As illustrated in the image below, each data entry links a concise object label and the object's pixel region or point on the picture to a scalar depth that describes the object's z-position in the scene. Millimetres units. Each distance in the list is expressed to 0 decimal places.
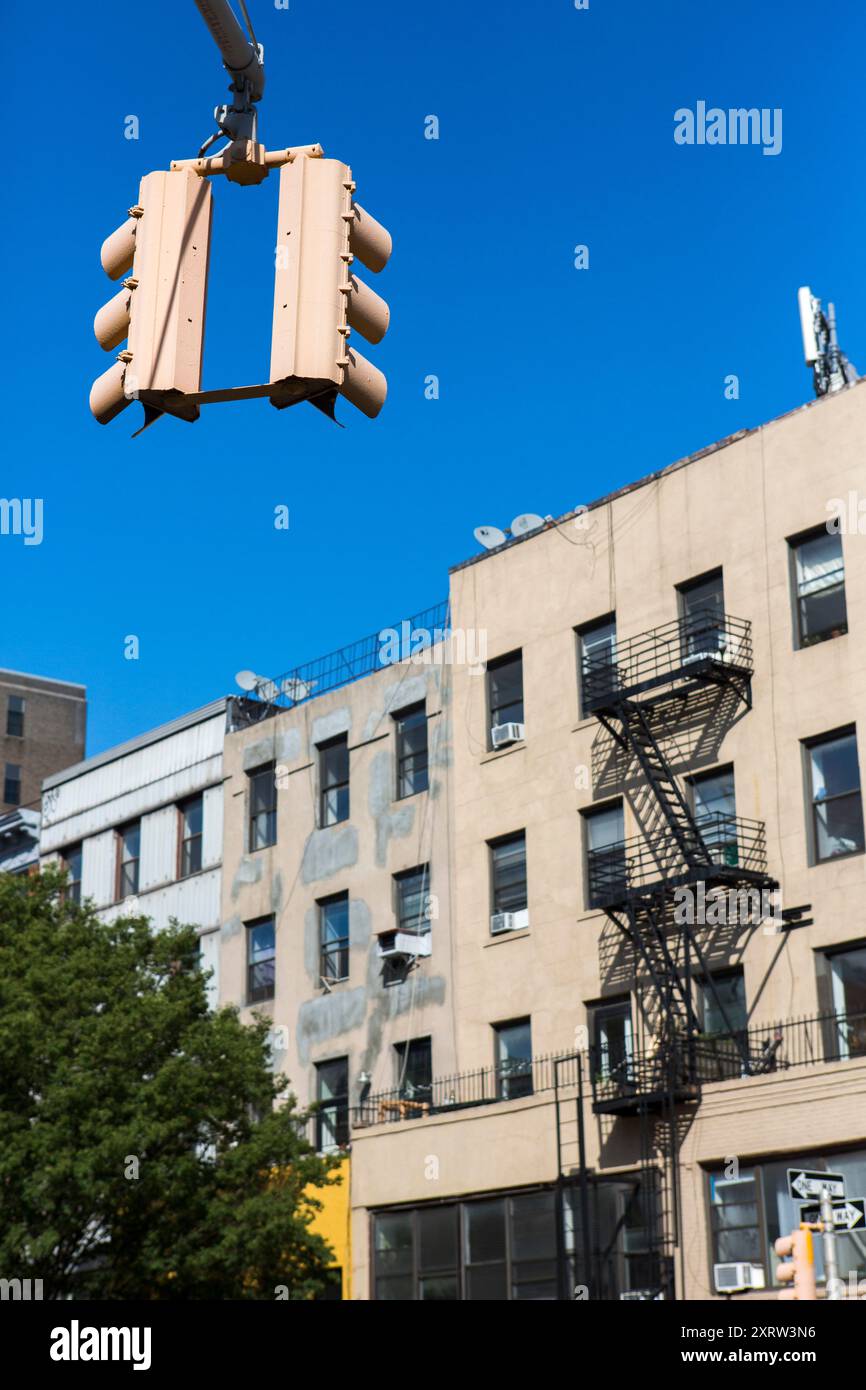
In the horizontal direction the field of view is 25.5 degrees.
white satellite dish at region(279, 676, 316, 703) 45062
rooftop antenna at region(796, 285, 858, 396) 38906
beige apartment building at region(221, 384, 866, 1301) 30891
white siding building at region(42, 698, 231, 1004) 45219
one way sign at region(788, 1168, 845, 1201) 20734
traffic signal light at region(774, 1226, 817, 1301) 20297
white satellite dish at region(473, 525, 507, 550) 39250
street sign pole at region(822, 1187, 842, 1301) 20500
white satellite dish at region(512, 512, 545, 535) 38625
